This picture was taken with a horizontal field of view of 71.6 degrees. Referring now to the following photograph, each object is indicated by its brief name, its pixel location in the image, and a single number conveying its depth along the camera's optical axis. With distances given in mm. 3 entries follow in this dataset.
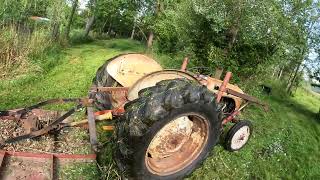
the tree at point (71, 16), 11962
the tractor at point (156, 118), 2235
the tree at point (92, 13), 14200
